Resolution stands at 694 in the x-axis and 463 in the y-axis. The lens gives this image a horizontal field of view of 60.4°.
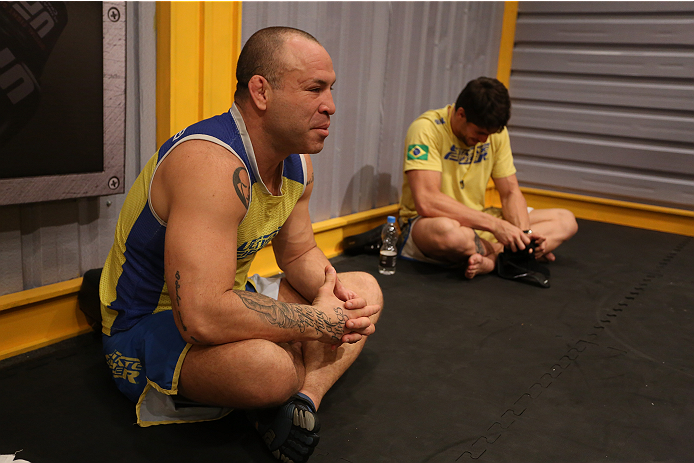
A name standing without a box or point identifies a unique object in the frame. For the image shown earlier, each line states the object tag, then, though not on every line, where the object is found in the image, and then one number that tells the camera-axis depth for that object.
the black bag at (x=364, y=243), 3.51
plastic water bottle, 3.21
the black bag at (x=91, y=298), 2.13
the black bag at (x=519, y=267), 3.14
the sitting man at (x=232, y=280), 1.40
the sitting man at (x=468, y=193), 3.05
